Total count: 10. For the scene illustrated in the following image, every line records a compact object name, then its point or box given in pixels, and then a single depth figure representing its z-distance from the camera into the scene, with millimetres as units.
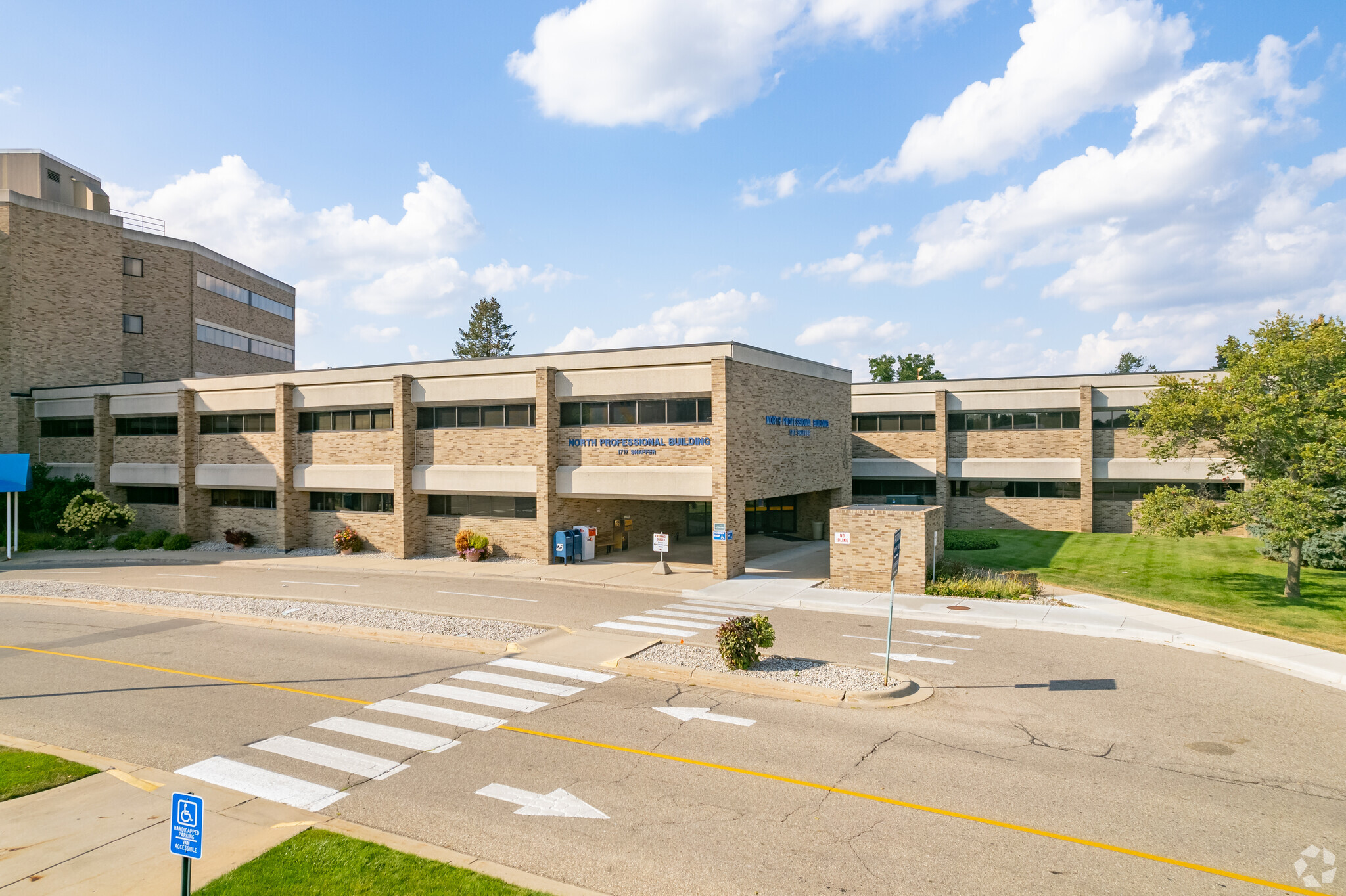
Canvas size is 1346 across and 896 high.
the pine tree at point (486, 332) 96688
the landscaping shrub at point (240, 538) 38031
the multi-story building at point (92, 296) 42625
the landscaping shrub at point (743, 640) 15391
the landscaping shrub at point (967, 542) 34719
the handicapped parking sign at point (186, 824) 5895
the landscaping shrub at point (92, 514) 38062
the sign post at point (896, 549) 14984
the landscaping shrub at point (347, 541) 35219
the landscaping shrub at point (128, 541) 38406
